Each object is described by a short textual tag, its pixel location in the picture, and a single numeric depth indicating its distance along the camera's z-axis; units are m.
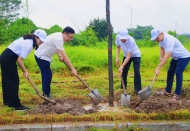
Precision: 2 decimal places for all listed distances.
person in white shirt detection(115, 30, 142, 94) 7.43
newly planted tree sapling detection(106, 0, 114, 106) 6.45
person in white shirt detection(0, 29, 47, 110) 6.30
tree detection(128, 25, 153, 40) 27.04
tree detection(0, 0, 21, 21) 30.81
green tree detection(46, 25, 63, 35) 21.03
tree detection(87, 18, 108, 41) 22.82
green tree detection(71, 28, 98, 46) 18.97
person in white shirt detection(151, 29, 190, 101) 6.66
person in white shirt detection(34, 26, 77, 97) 6.59
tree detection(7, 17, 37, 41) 18.82
